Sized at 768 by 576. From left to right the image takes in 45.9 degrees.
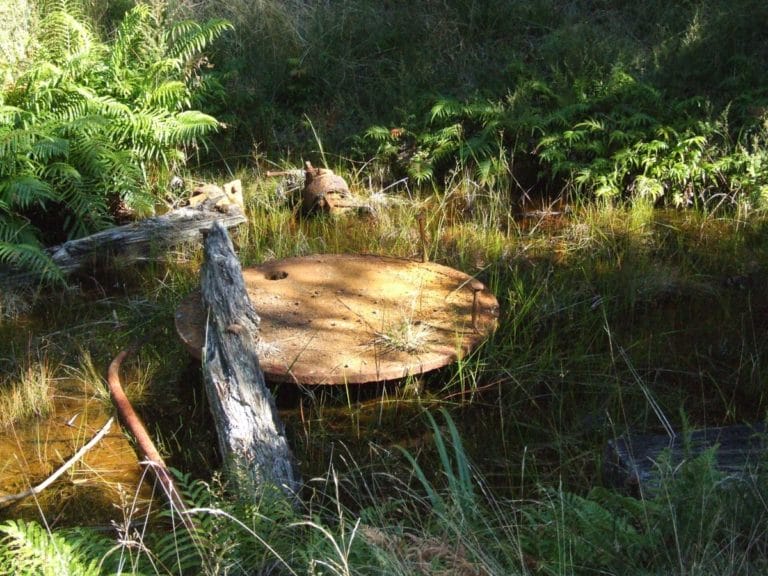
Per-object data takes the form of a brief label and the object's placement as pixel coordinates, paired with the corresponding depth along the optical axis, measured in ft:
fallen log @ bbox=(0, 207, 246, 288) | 20.22
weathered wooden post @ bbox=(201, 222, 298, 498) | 12.30
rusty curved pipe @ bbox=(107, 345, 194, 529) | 11.93
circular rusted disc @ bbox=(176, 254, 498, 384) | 14.47
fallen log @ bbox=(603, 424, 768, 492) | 11.44
